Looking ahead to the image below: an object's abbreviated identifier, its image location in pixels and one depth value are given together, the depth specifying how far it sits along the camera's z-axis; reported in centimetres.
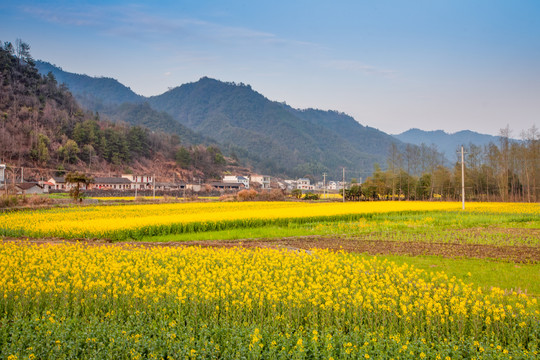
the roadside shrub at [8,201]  3722
